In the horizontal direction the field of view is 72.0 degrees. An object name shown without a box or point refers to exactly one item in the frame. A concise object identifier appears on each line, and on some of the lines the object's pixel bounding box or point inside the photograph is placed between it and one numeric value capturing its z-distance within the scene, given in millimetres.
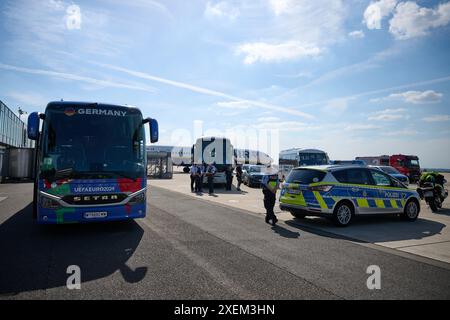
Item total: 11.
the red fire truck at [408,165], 31781
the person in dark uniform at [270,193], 9164
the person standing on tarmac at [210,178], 18491
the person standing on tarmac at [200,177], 19266
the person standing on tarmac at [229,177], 21247
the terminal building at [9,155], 26109
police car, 8719
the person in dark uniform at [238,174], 20684
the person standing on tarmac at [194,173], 19453
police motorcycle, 11953
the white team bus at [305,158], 26906
